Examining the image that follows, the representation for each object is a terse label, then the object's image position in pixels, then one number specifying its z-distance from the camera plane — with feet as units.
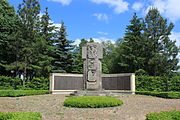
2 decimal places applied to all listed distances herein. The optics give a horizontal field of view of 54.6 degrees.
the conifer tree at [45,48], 87.30
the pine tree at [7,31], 82.52
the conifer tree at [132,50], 100.83
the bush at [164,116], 21.34
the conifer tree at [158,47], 95.20
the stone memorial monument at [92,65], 53.06
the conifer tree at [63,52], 95.40
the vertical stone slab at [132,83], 69.65
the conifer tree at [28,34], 82.74
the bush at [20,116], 21.21
